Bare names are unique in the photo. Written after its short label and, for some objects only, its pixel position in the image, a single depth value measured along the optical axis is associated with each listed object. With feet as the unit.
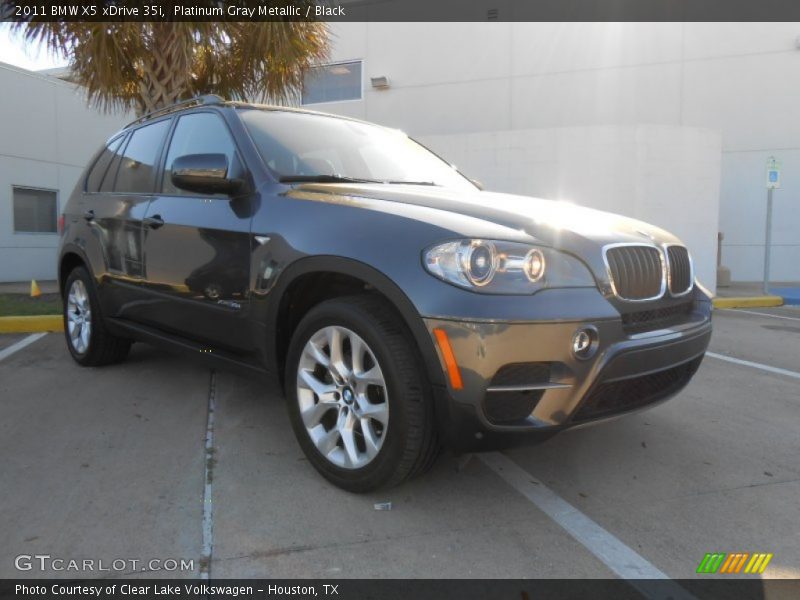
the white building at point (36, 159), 39.65
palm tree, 23.75
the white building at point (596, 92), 42.75
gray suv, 7.68
